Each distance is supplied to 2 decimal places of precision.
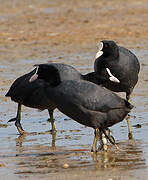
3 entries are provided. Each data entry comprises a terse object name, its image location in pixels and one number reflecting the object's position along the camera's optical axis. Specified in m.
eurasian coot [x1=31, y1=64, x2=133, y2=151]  15.50
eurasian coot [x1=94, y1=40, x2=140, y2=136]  18.81
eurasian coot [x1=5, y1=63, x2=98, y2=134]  18.58
